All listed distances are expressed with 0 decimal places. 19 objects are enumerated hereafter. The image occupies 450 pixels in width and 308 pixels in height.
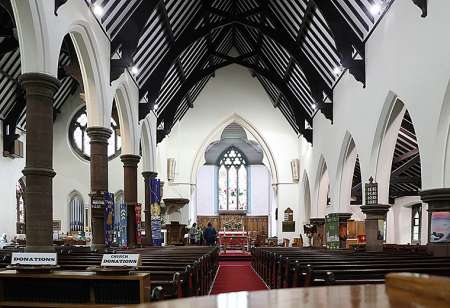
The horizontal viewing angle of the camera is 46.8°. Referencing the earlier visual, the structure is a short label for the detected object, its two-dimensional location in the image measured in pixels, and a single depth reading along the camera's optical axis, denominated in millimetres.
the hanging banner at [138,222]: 13981
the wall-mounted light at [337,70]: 14427
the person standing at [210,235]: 20234
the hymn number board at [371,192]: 11545
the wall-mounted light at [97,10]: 10695
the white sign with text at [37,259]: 4789
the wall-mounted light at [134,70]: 14286
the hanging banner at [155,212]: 16469
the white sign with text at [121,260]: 4535
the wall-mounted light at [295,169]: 23312
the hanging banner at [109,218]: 11047
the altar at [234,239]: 23875
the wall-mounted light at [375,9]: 10761
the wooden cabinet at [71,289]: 4566
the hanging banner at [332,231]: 14405
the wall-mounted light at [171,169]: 23297
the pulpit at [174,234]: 20750
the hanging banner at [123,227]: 12278
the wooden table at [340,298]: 989
